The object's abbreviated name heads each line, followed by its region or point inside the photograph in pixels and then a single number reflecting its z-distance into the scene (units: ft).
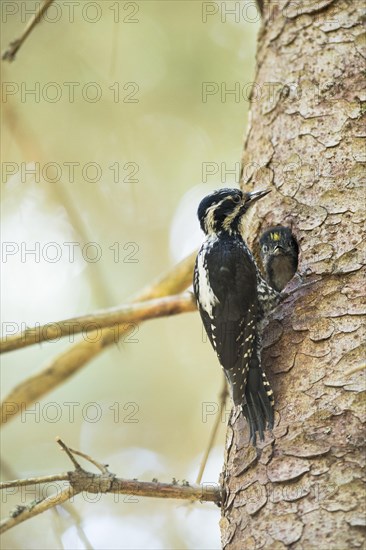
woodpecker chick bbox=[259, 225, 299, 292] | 25.98
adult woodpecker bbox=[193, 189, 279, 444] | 22.49
